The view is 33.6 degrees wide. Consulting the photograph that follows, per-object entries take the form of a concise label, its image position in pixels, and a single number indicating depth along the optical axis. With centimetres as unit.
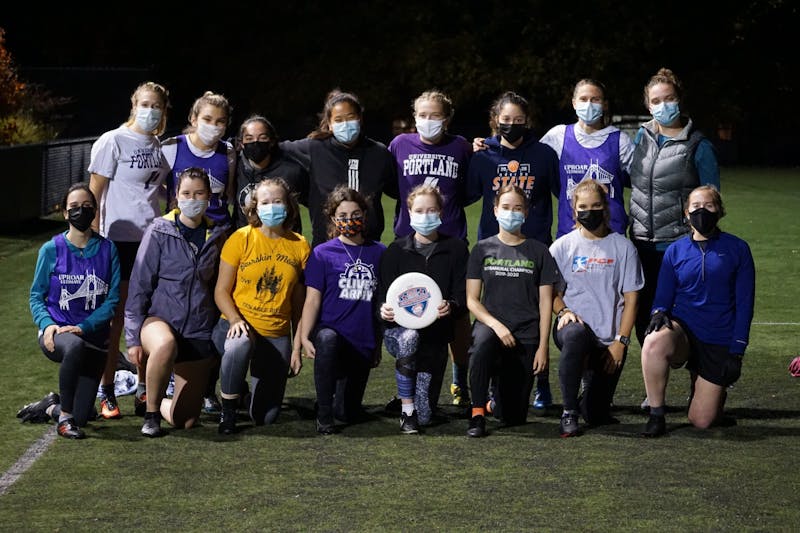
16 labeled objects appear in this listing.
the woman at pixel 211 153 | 826
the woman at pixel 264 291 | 780
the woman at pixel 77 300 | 754
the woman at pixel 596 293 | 768
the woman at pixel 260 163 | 826
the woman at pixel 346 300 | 786
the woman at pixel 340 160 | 843
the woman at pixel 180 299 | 767
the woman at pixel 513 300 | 771
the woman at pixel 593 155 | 831
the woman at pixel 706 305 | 761
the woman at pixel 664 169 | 810
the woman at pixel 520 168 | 834
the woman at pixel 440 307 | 773
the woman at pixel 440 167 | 841
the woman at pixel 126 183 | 816
